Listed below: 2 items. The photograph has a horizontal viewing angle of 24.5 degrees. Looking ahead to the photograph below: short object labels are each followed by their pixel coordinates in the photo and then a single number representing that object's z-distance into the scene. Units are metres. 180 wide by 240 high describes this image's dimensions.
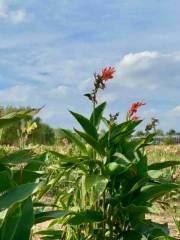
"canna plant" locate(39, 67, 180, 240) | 2.13
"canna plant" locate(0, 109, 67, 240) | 1.31
